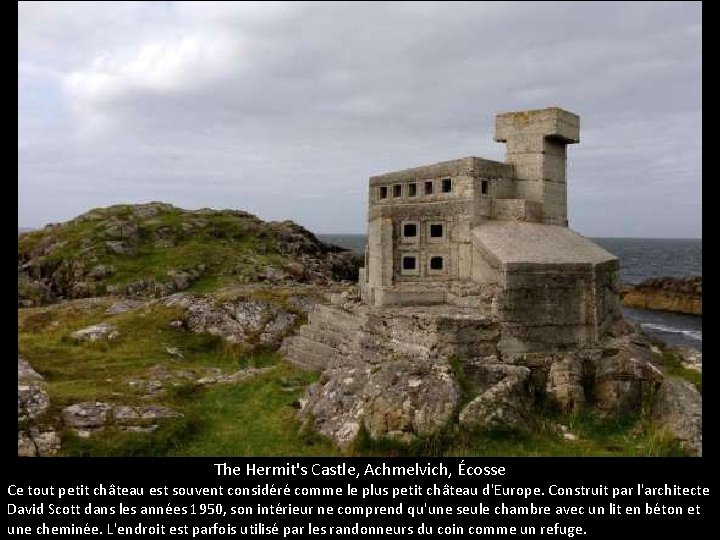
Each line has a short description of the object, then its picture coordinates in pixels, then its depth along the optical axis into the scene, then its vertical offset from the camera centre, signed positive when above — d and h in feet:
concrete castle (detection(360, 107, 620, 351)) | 78.33 +4.76
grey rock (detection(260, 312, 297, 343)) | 109.29 -9.75
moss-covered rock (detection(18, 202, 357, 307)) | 167.53 +6.76
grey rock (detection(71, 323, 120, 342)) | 102.32 -9.89
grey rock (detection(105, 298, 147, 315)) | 124.76 -6.42
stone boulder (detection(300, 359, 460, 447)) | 61.16 -13.80
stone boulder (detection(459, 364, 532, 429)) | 61.72 -13.68
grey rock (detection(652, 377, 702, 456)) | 62.36 -15.21
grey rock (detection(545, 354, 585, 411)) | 69.62 -13.02
